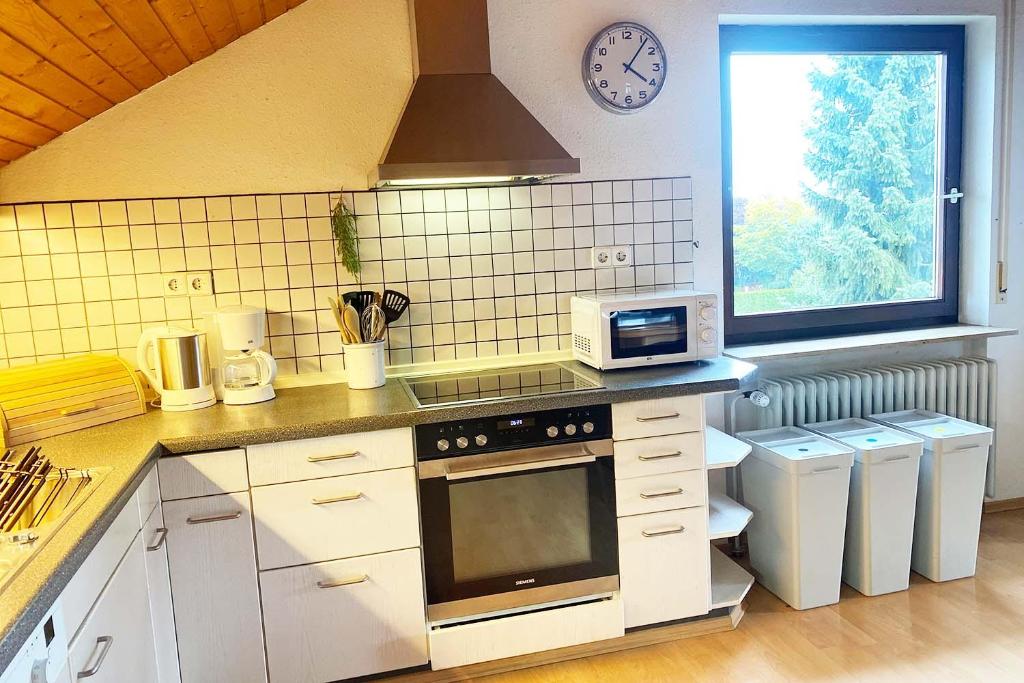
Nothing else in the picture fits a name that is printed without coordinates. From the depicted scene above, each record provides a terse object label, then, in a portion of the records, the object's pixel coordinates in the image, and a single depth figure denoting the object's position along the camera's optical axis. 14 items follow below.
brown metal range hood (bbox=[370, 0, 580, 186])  2.30
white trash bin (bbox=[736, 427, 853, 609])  2.67
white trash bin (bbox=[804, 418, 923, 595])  2.73
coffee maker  2.44
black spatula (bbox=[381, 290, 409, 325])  2.68
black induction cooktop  2.39
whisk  2.59
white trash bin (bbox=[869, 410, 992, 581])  2.81
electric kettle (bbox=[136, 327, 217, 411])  2.40
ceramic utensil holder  2.57
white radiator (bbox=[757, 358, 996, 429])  3.13
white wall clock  2.82
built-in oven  2.31
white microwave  2.60
